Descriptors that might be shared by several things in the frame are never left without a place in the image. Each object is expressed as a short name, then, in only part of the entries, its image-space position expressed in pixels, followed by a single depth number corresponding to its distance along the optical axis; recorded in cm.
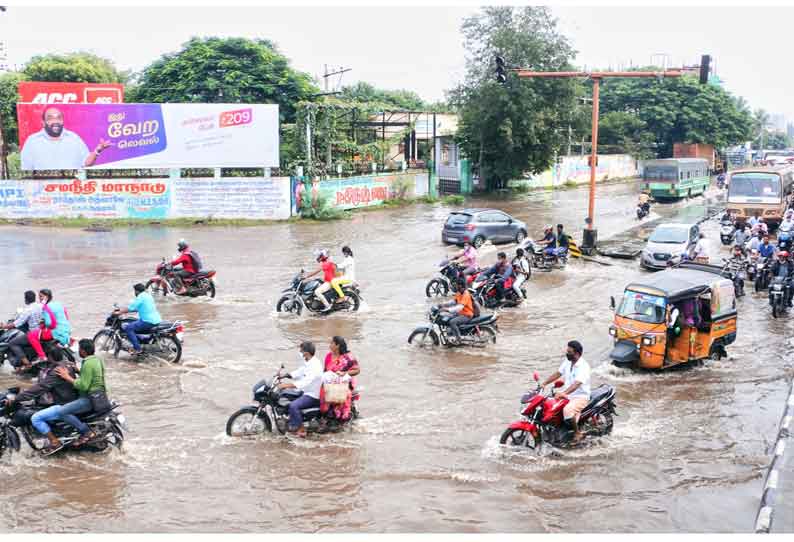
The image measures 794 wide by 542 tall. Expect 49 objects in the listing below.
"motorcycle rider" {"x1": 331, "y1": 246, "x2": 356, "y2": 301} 1683
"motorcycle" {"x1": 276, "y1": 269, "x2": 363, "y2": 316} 1686
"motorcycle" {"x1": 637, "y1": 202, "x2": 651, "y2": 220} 3588
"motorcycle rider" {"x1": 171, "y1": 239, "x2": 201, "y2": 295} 1816
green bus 4261
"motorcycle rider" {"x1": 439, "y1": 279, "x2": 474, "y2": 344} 1433
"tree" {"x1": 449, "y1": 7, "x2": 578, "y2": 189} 4362
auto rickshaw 1288
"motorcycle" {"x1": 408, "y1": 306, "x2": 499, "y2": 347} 1448
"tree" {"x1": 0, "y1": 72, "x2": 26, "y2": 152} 5094
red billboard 3591
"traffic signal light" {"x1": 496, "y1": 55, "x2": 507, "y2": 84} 2188
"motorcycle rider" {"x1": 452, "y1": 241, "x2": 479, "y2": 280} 1897
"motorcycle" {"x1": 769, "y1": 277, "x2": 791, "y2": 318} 1759
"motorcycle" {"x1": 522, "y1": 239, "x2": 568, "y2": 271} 2311
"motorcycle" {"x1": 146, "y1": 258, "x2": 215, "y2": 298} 1834
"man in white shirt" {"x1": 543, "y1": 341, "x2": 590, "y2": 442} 950
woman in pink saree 998
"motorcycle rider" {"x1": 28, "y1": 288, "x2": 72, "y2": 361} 1227
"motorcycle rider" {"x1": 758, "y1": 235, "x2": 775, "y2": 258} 2100
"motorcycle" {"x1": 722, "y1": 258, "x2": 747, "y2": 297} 1991
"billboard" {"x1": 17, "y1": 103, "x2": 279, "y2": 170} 3303
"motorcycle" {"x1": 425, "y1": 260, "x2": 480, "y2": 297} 1912
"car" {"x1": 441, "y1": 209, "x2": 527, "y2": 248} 2711
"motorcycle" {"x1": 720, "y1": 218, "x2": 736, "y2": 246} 2866
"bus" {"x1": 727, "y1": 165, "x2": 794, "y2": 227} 3155
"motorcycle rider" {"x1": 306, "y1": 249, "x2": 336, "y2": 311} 1664
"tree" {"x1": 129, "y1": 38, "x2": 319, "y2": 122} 4928
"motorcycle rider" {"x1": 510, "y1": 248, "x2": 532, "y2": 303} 1808
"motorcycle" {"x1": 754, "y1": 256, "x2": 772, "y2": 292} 2047
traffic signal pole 2459
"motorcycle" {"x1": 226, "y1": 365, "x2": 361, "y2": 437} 988
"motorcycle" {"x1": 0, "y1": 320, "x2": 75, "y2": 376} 1236
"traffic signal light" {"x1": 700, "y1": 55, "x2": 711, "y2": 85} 2120
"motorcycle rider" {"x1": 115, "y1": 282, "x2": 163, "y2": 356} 1302
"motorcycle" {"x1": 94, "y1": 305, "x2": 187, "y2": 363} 1315
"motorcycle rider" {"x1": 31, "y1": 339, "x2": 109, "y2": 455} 903
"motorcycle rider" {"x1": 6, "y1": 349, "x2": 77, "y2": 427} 912
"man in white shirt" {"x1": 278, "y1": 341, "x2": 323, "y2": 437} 985
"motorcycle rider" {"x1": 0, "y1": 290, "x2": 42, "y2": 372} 1232
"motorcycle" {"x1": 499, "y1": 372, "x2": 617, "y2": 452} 948
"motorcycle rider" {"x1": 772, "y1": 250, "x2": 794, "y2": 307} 1802
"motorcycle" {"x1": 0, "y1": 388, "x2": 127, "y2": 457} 906
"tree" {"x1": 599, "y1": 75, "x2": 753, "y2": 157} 6788
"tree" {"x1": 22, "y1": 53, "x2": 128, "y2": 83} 5925
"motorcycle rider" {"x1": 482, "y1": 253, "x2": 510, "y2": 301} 1778
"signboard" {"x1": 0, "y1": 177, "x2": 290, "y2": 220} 3316
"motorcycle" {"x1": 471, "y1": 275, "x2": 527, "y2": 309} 1798
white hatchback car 2314
